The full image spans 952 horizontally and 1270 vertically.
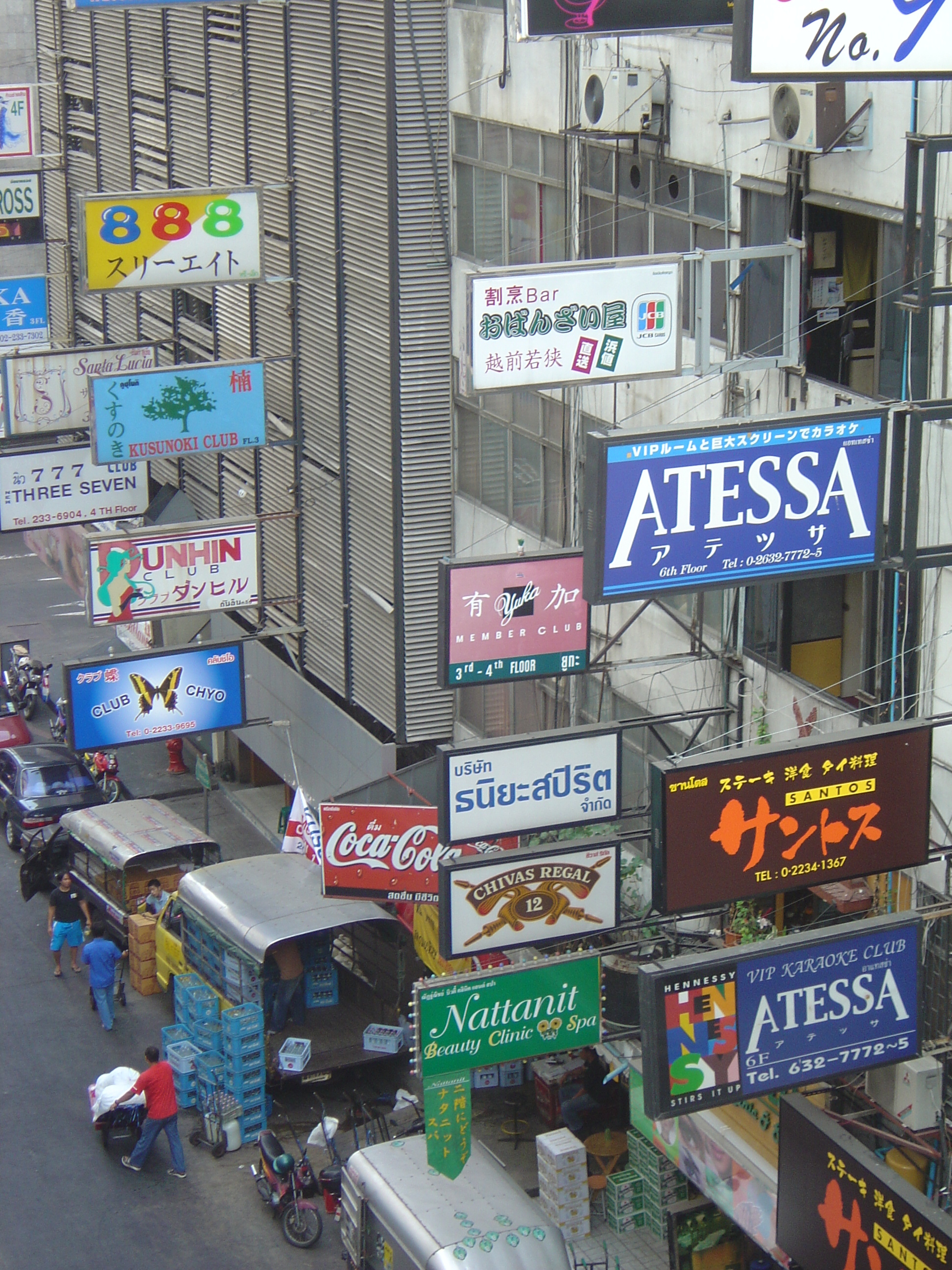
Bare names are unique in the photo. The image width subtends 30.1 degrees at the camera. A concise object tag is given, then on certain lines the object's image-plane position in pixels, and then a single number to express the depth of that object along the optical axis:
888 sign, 22.42
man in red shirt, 20.75
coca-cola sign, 20.08
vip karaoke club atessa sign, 11.63
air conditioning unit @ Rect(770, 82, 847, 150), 15.14
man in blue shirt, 24.27
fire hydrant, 35.72
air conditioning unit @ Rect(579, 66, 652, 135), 18.50
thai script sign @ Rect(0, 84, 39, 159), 35.38
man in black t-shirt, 26.50
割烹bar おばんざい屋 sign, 14.95
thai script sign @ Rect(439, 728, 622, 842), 15.20
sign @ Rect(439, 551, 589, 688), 17.06
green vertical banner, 14.97
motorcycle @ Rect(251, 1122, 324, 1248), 19.58
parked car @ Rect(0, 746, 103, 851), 31.11
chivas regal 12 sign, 15.11
